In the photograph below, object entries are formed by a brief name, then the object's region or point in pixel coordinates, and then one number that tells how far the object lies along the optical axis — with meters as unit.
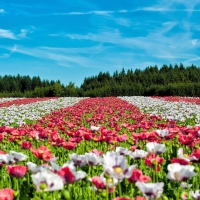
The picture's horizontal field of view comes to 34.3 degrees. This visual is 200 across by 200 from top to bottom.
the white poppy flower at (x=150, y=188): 1.64
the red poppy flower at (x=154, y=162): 2.28
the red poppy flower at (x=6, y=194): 1.76
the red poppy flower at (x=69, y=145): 3.21
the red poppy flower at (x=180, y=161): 2.20
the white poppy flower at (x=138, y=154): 2.67
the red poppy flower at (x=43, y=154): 2.58
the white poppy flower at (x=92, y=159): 2.42
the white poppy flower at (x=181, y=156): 2.24
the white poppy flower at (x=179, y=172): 1.88
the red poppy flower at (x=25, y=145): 3.35
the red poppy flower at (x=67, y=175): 1.85
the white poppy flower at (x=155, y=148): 2.56
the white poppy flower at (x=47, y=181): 1.71
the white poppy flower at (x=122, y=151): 2.66
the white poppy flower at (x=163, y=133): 3.49
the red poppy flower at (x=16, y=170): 2.10
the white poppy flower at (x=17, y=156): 2.46
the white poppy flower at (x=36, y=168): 2.11
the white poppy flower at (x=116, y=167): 1.81
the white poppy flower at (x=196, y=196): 1.83
